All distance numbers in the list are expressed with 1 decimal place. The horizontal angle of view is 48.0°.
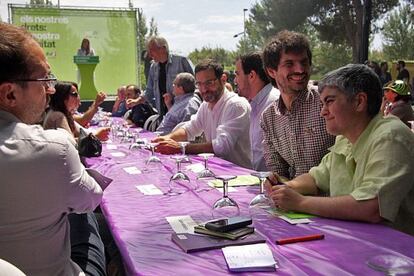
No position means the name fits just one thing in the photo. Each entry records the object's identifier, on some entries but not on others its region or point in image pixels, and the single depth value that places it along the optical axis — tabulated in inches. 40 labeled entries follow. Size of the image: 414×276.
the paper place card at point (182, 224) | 68.4
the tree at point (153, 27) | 1333.9
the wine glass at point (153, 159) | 124.3
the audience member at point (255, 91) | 136.8
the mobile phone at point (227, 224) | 63.9
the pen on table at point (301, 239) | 62.2
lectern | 422.9
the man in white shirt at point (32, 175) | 55.4
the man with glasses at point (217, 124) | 143.2
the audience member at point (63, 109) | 140.8
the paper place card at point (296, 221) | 70.7
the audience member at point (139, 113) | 252.1
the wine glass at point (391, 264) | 51.4
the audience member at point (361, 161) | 69.3
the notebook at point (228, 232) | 62.7
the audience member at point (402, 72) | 577.6
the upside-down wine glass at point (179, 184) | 94.7
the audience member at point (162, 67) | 261.0
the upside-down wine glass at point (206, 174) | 106.0
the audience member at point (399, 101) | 243.3
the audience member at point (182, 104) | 202.0
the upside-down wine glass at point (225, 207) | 76.0
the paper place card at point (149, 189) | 94.3
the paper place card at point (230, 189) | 93.1
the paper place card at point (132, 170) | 117.9
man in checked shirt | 106.6
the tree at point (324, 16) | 939.3
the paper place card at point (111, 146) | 166.4
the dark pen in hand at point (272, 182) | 87.1
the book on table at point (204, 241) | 60.1
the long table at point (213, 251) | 54.6
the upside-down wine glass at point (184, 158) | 122.5
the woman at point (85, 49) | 463.5
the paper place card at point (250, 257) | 53.6
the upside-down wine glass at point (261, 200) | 77.0
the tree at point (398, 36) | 1109.1
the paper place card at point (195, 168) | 115.1
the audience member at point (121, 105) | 313.0
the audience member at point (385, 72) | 538.7
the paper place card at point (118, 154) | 148.1
